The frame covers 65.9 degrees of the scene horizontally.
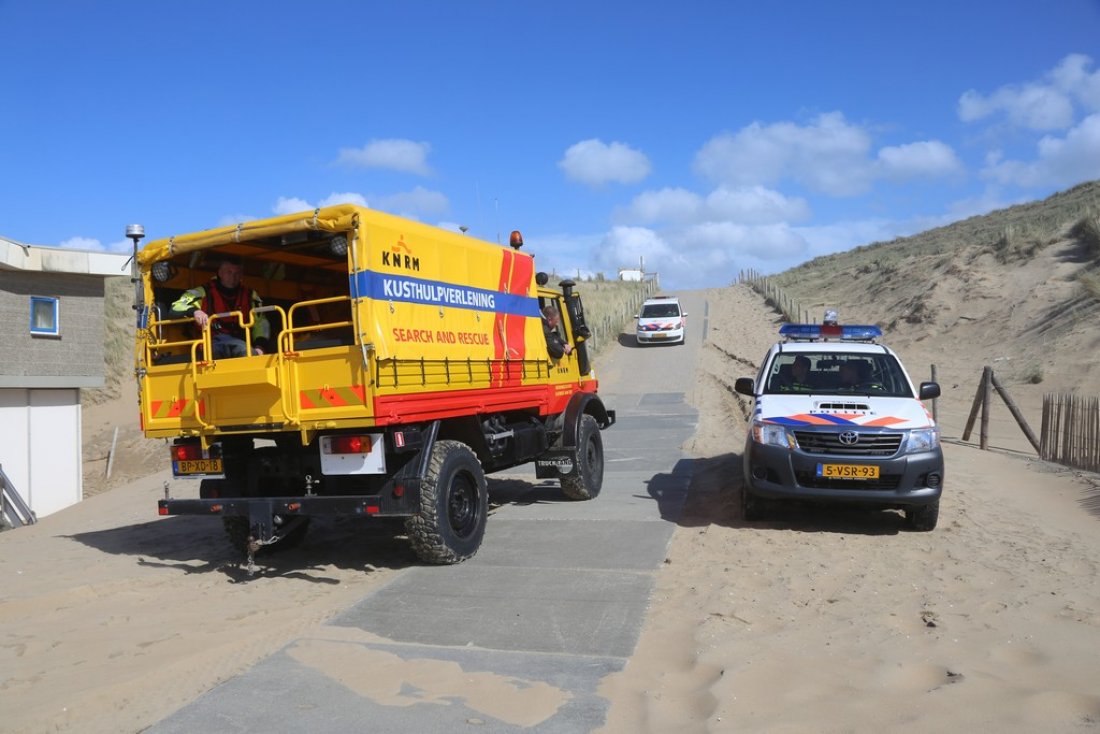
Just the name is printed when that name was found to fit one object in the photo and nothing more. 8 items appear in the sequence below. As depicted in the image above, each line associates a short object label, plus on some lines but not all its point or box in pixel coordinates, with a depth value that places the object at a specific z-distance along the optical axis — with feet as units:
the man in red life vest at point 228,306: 23.06
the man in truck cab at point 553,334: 32.76
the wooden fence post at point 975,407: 48.69
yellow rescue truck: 21.27
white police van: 109.50
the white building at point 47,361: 53.67
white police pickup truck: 25.12
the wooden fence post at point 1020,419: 44.91
